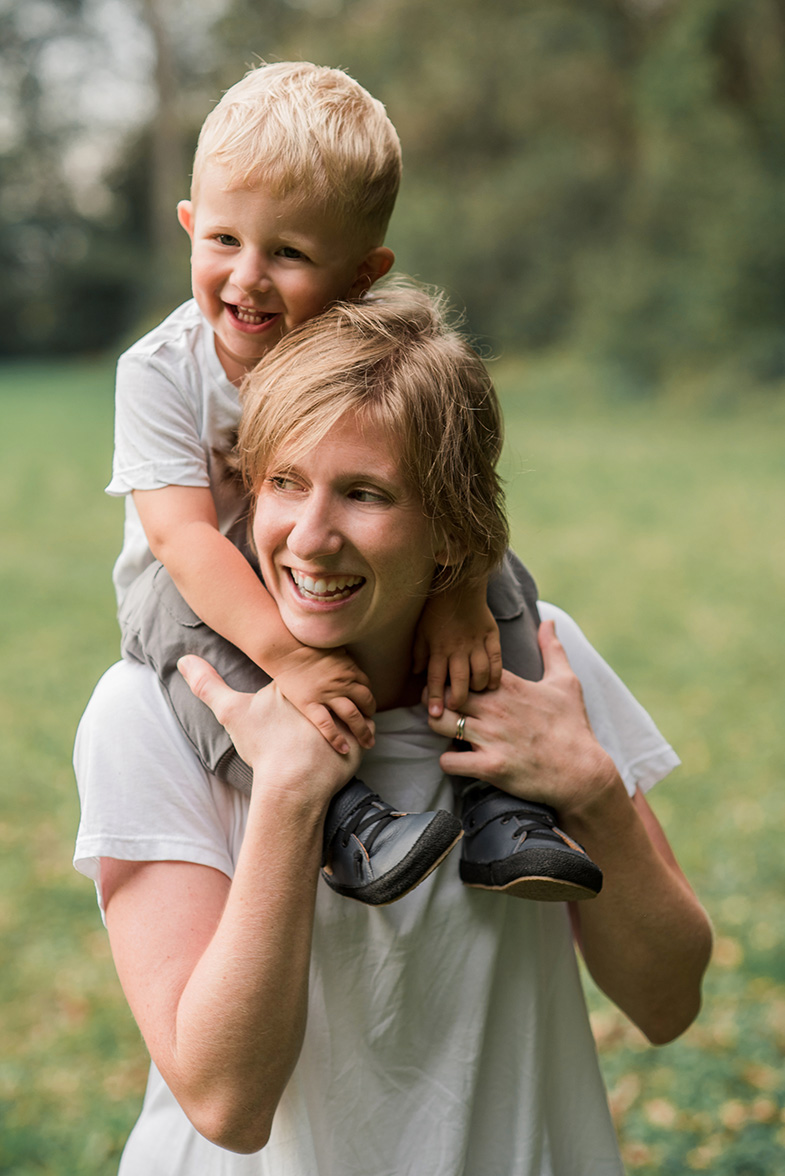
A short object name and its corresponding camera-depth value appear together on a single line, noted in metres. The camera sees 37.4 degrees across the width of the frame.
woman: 1.59
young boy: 1.74
